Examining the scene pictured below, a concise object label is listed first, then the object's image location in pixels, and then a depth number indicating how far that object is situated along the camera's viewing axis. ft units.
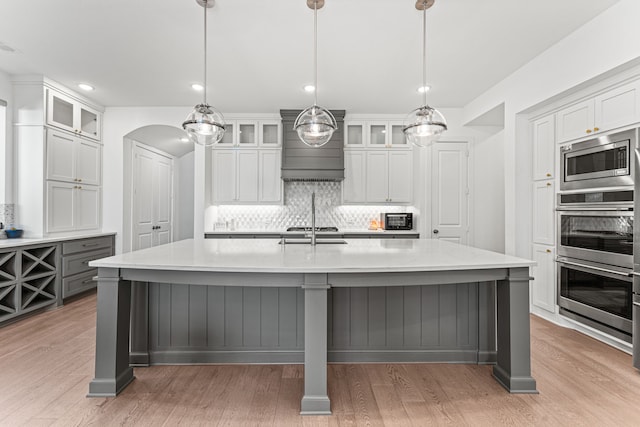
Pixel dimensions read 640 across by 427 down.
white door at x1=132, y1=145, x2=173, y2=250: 18.44
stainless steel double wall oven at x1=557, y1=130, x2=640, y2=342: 9.00
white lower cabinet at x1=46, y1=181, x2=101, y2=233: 14.05
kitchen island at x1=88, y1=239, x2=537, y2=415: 8.06
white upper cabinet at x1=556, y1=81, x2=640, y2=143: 8.98
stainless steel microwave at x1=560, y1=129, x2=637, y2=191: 8.96
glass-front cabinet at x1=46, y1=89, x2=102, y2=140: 13.94
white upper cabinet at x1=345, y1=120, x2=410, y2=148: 17.79
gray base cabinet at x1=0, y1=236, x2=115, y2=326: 11.55
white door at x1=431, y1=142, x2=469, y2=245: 17.31
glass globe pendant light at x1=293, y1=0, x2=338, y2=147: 8.43
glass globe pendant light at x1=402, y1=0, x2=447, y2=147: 9.02
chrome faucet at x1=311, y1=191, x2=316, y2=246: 9.36
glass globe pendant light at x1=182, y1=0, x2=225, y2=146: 8.77
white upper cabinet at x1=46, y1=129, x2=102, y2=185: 14.01
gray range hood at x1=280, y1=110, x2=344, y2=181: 17.21
